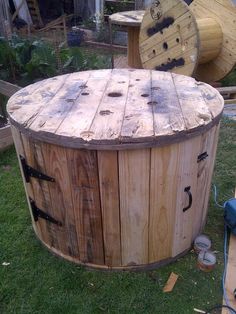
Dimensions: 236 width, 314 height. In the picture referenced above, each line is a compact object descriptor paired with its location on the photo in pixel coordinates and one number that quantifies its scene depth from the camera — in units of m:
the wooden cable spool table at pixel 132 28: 5.27
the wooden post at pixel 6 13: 8.82
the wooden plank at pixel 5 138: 3.67
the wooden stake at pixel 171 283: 2.15
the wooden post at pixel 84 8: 11.11
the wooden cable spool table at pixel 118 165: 1.73
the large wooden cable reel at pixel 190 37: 4.25
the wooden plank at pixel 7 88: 4.36
